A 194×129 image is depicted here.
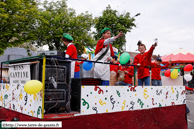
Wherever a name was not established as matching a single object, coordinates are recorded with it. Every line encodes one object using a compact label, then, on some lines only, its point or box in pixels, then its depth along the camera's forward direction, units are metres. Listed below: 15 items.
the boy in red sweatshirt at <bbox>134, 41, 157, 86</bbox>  5.49
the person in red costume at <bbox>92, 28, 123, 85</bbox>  4.61
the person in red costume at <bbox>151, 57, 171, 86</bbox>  6.49
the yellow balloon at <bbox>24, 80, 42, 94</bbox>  2.88
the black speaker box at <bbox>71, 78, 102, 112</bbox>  3.62
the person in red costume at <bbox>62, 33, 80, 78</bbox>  4.72
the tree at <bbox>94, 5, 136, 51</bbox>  31.19
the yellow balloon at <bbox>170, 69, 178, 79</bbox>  6.11
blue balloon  4.14
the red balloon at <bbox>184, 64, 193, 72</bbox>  6.87
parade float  3.32
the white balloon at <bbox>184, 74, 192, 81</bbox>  8.20
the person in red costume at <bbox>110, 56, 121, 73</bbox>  5.84
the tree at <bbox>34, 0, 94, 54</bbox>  22.61
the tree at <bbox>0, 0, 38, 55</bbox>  12.72
